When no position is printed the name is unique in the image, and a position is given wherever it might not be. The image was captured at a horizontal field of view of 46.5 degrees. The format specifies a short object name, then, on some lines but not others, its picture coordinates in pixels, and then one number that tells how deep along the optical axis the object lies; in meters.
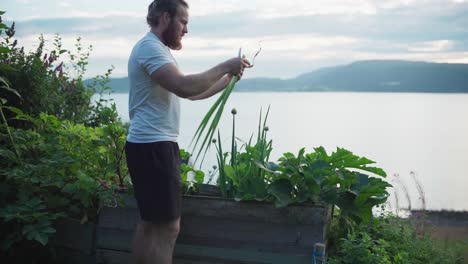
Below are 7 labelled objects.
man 2.42
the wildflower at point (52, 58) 4.30
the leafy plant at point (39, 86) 3.99
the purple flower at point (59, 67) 4.45
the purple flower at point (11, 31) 4.06
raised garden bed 2.76
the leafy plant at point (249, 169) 2.88
